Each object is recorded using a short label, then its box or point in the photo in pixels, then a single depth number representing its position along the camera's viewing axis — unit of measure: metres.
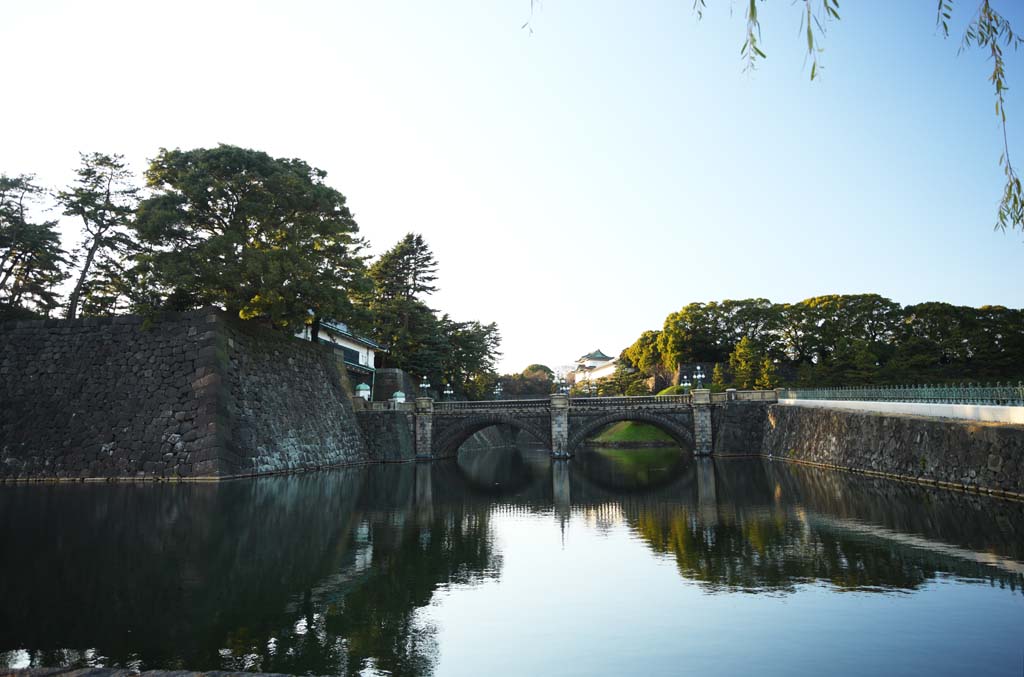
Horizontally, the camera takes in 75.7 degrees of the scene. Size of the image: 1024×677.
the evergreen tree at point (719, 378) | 64.59
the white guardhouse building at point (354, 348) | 50.31
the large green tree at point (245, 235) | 32.00
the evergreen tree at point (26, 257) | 37.31
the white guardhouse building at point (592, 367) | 119.84
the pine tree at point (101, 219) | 36.91
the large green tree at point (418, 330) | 57.97
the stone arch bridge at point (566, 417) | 46.94
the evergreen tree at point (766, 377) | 57.09
